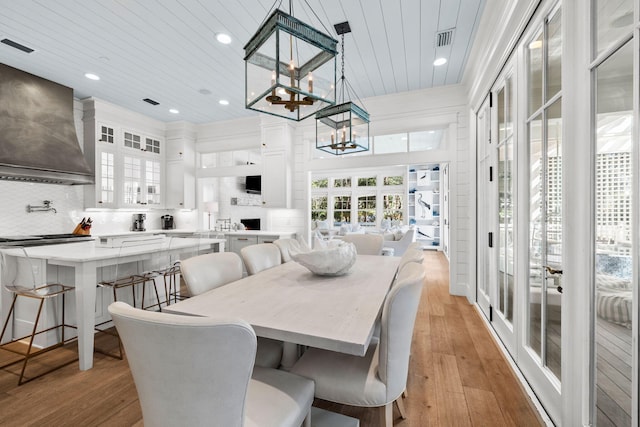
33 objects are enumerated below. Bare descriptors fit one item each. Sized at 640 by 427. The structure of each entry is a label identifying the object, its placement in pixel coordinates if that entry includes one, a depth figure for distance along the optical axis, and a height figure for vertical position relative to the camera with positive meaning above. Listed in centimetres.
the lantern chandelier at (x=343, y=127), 243 +80
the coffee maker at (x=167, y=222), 593 -20
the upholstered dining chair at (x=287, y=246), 265 -32
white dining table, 112 -45
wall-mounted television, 783 +75
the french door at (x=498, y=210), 246 +1
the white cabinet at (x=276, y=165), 502 +81
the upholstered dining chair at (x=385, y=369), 120 -72
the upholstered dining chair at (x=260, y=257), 227 -37
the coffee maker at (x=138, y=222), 538 -18
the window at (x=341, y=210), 1081 +6
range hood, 347 +103
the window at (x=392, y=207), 1017 +16
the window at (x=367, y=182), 1046 +106
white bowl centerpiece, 195 -32
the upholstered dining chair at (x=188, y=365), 76 -42
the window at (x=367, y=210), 1044 +5
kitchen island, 225 -45
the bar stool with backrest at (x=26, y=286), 223 -59
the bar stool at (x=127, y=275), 248 -60
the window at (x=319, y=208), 1122 +14
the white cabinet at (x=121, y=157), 464 +95
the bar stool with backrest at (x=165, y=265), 290 -59
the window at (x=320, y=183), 1116 +110
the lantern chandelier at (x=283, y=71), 144 +80
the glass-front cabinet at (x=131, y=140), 512 +128
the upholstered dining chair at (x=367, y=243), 342 -37
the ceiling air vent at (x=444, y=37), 290 +177
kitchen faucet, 409 +7
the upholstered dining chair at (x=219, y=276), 163 -40
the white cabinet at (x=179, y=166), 573 +90
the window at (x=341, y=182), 1084 +109
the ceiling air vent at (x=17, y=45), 300 +175
